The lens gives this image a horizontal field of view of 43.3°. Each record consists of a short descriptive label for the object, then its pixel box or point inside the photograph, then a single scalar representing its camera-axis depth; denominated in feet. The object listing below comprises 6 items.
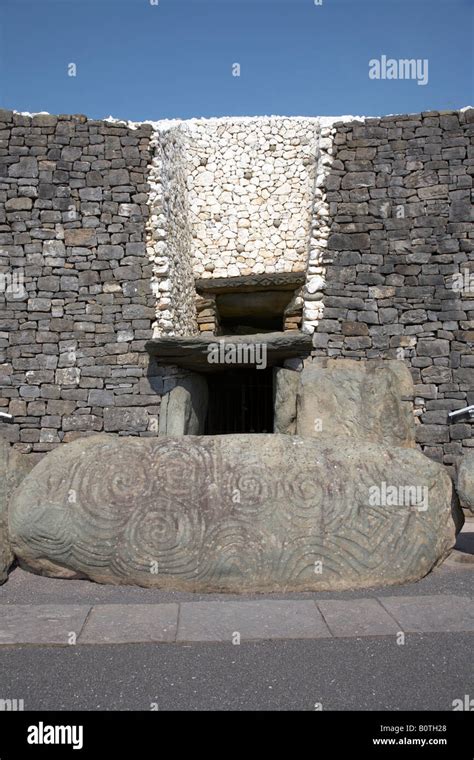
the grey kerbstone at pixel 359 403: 25.82
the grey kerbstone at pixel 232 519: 12.95
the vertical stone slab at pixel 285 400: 26.76
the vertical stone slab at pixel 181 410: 26.89
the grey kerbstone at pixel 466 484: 14.20
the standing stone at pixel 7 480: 13.87
